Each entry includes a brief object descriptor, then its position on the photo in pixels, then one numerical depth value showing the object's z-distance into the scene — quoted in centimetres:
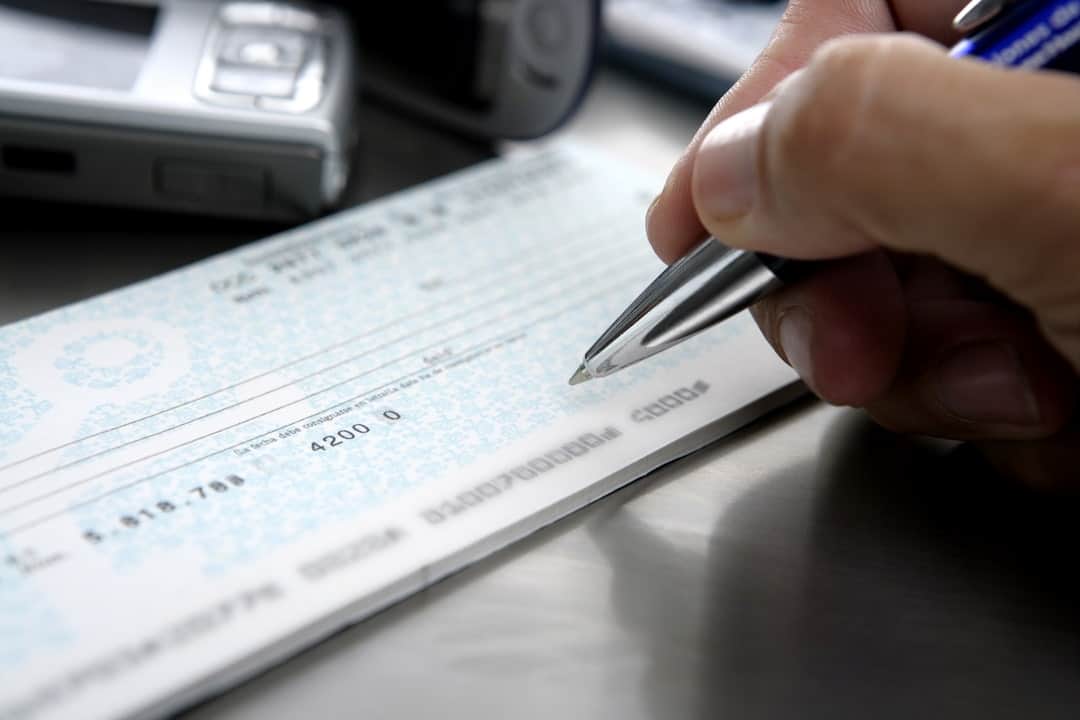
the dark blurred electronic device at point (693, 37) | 69
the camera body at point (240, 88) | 51
